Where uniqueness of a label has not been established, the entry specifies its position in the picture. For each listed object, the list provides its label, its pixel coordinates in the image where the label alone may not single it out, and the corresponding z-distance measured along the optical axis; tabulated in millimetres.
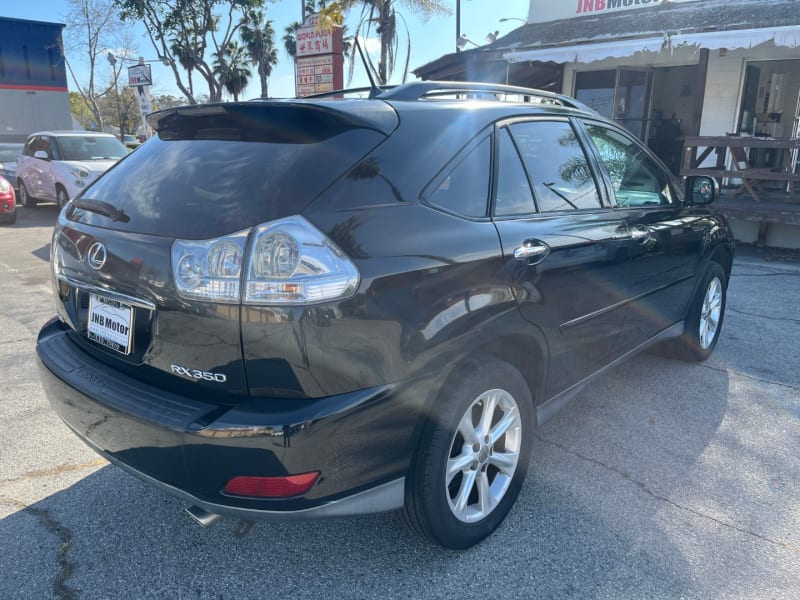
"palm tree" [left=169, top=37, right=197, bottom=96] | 27516
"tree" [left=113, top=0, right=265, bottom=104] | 24047
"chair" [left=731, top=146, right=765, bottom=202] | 9039
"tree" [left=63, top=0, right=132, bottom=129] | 29719
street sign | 13891
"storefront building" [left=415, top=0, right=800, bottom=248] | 9242
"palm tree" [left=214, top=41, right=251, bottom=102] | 37875
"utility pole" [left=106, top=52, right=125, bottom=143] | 29142
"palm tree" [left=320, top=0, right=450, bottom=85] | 20656
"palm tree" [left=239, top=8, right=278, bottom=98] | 36625
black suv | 1871
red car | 10920
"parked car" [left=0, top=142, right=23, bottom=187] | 15000
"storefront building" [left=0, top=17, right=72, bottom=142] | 22969
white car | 11031
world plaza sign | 10359
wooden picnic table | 8555
